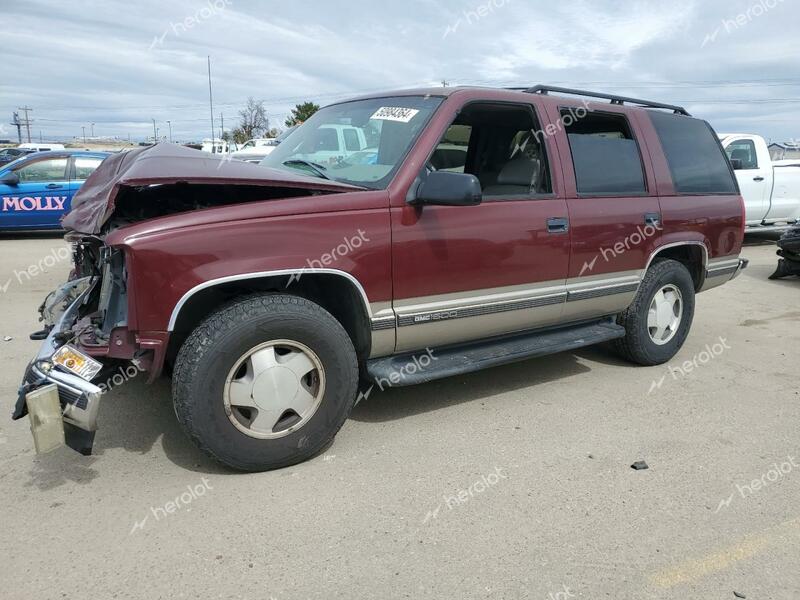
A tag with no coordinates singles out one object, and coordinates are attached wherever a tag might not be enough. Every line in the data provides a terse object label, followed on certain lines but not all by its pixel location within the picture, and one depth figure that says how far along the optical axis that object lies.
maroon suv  2.81
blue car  10.73
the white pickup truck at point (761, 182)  11.30
